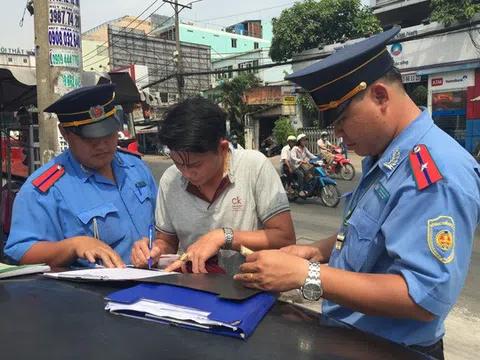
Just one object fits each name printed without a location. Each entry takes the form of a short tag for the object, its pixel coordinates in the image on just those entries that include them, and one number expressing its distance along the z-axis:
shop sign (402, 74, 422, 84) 16.39
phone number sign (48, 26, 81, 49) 3.01
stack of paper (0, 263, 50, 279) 1.29
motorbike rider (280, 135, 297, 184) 9.29
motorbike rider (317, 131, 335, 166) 11.24
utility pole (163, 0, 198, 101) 18.64
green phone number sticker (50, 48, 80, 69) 3.03
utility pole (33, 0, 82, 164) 3.00
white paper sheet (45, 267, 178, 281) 1.22
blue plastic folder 0.89
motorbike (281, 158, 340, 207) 8.34
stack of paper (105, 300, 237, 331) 0.90
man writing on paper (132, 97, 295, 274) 1.59
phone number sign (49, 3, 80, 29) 2.97
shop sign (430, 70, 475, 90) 14.74
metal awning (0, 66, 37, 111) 3.70
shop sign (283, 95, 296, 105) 22.16
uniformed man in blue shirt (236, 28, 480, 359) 0.97
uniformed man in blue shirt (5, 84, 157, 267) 1.68
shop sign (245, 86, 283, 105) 22.64
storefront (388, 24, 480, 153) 14.70
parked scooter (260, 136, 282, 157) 22.08
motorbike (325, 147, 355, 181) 11.02
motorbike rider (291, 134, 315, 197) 8.89
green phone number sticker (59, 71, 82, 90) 3.08
